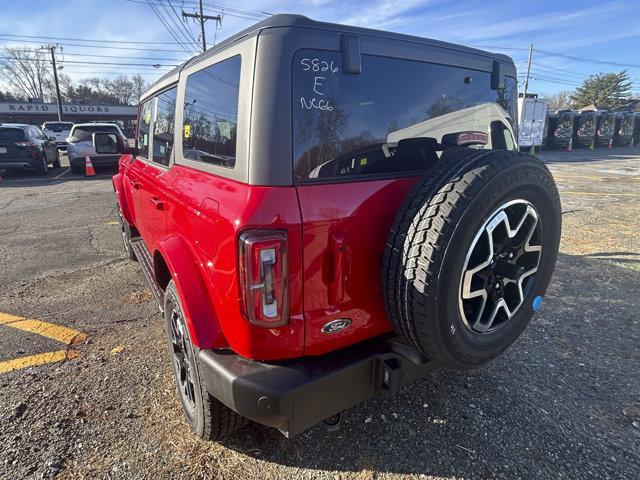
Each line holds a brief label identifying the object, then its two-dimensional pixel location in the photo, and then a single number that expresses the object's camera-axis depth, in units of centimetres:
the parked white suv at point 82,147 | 1304
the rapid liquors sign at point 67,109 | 4950
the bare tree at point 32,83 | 7006
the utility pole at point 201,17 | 2787
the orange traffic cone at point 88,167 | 1298
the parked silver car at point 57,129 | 2864
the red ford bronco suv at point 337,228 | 159
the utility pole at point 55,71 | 4158
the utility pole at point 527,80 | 5400
